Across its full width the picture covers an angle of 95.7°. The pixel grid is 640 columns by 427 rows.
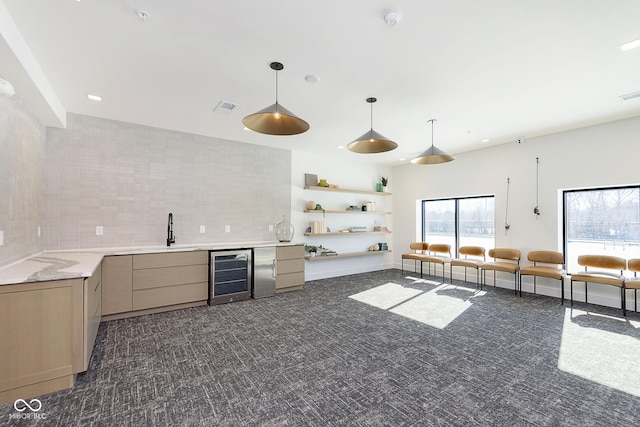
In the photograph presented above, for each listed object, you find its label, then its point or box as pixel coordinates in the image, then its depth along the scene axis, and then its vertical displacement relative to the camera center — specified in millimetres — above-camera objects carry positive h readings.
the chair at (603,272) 4179 -844
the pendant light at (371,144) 3537 +920
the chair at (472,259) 5746 -884
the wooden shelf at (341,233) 6488 -370
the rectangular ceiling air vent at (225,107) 3877 +1523
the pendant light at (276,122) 2689 +922
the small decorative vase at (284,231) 5832 -275
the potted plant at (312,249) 6282 -703
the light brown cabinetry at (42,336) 2160 -937
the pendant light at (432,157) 4188 +902
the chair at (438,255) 6382 -875
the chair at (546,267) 4703 -853
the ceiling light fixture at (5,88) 2141 +961
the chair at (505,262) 5243 -862
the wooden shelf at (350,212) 6429 +143
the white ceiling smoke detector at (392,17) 2178 +1533
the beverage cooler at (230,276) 4602 -963
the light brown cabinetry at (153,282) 3836 -930
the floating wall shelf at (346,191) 6448 +655
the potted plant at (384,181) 7848 +994
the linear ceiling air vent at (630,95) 3527 +1521
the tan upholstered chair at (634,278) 4016 -865
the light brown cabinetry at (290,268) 5375 -958
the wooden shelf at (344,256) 6311 -889
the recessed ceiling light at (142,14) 2197 +1558
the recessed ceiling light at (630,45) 2527 +1534
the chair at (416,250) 6797 -821
